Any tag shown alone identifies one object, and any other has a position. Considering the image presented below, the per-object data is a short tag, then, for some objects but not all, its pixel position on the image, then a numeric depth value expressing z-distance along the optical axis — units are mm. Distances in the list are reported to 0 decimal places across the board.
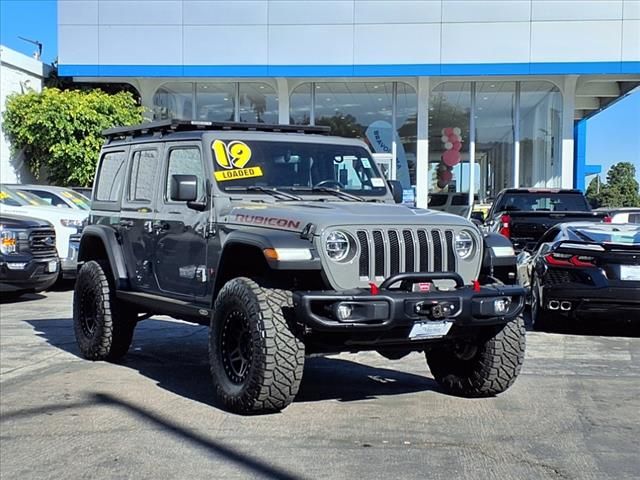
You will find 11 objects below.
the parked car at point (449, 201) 22719
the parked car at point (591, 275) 8898
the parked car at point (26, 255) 11734
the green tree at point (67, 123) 21531
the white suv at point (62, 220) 13641
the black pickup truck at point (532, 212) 13266
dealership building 20516
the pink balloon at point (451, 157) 22938
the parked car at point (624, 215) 13994
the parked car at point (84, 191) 17053
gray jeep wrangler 5402
